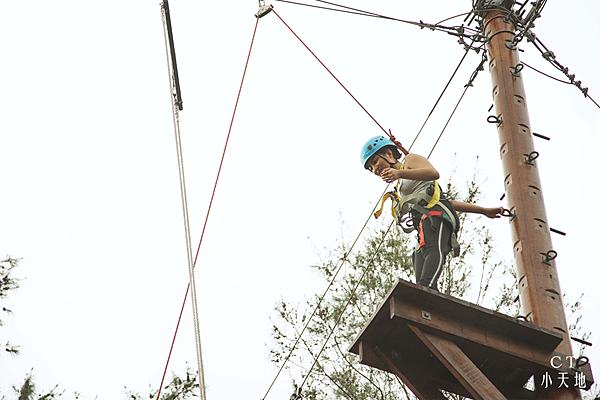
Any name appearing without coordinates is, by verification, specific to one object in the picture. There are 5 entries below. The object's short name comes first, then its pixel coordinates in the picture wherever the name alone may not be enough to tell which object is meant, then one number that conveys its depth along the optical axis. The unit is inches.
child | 364.2
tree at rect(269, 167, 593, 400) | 647.8
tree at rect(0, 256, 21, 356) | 810.2
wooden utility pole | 367.6
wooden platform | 321.7
